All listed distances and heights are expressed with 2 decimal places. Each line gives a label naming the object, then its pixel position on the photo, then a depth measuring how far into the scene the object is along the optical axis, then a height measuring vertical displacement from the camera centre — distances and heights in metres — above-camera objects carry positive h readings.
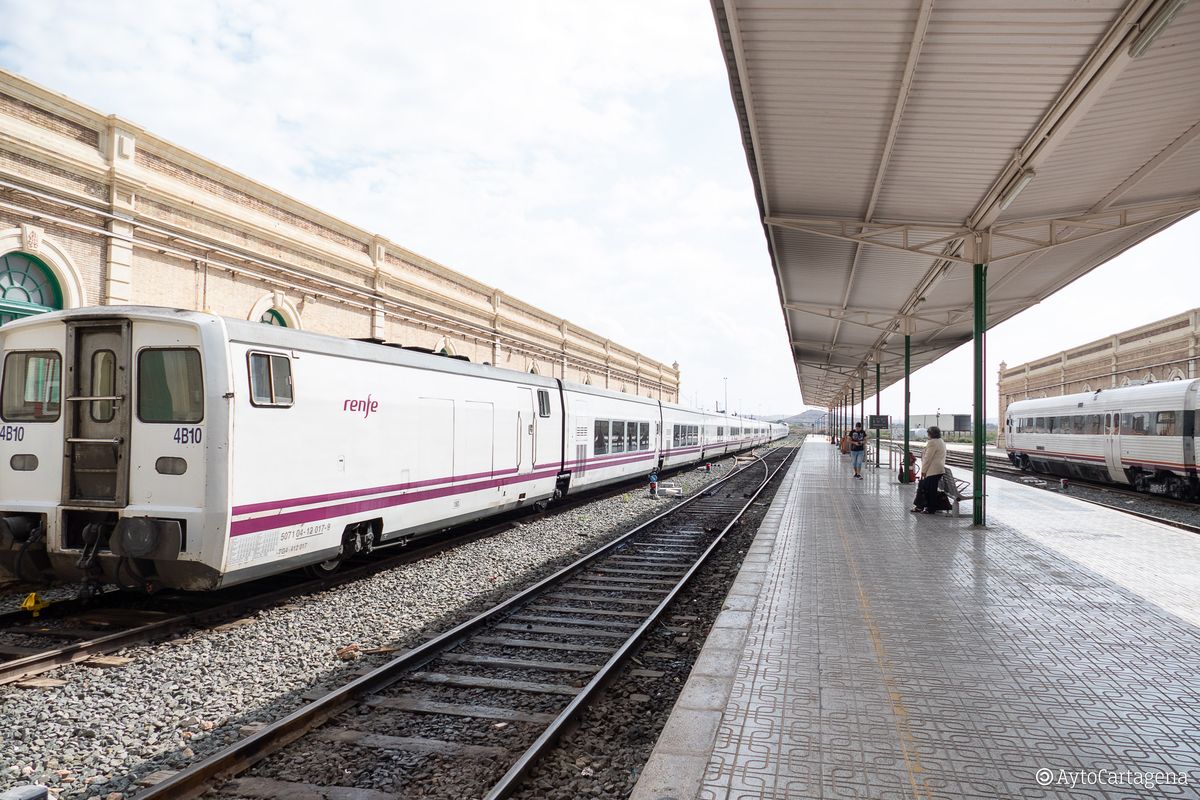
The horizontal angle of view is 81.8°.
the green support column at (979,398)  12.40 +0.47
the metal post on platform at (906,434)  21.83 -0.37
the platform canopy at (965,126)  6.84 +3.87
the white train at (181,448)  6.17 -0.33
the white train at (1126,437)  17.47 -0.33
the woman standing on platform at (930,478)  14.00 -1.13
